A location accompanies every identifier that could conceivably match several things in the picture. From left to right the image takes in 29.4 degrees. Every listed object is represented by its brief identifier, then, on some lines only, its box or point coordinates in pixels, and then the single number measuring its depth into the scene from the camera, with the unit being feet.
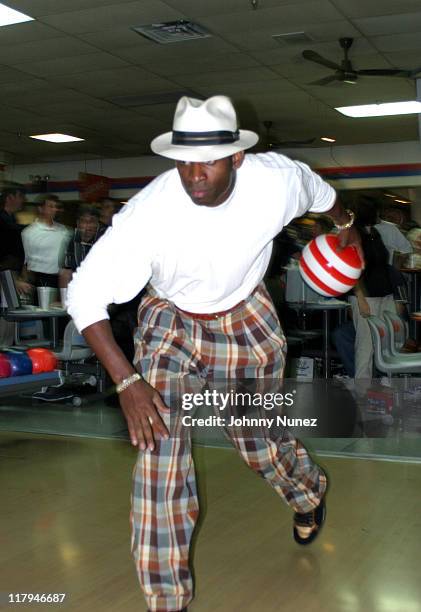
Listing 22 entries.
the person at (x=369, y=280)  17.63
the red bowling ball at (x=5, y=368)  10.71
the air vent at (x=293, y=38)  22.34
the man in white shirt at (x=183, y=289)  6.21
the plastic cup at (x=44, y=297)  18.70
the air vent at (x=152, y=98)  29.63
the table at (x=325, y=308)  20.75
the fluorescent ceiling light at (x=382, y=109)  31.52
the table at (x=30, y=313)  17.87
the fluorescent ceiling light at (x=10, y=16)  20.18
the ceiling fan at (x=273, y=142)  35.88
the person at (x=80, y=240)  18.70
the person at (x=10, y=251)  18.69
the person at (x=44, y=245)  21.01
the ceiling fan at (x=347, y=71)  22.31
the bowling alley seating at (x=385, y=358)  15.21
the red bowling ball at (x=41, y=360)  11.30
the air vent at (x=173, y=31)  21.38
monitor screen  17.43
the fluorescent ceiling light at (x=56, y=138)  38.64
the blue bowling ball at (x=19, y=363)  10.84
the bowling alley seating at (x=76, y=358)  18.01
